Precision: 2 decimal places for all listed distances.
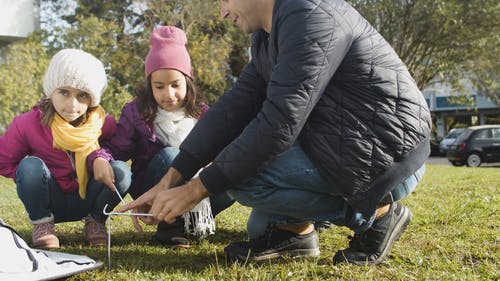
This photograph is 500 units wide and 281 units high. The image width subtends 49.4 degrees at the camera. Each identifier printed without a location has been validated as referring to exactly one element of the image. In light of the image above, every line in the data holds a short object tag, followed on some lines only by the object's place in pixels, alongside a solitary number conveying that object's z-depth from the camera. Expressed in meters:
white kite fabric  1.84
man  1.92
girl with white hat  2.78
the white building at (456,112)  36.12
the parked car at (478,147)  16.88
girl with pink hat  3.06
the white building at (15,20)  19.05
